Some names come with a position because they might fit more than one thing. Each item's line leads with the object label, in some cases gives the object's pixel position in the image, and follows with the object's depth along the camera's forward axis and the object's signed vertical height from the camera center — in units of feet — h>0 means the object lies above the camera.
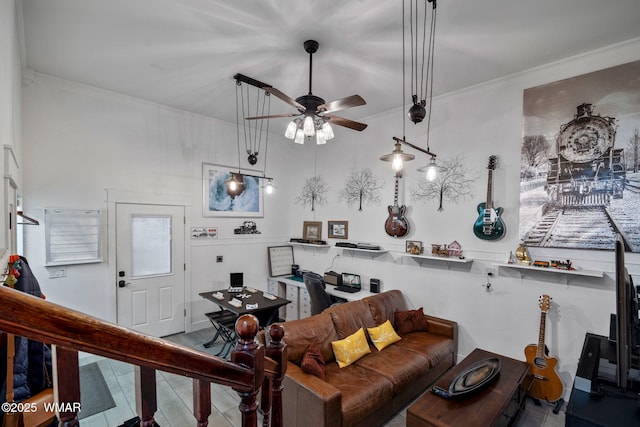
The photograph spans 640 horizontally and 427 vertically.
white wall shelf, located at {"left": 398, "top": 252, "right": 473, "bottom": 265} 11.51 -2.03
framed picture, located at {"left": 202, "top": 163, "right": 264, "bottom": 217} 15.94 +0.80
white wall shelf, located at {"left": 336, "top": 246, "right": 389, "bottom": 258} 14.35 -2.17
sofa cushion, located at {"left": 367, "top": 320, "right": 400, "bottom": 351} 10.77 -4.82
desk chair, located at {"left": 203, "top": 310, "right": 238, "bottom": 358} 12.37 -5.14
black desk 11.80 -4.09
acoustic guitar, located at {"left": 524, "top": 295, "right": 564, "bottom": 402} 9.53 -5.43
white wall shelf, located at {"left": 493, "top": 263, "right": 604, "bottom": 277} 8.93 -1.97
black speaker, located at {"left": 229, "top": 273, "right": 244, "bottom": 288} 15.08 -3.67
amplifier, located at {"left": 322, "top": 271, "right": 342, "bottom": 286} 15.71 -3.80
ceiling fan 7.91 +2.84
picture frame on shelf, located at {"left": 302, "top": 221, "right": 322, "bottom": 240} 18.00 -1.35
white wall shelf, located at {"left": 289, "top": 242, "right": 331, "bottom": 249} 17.32 -2.25
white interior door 13.26 -2.87
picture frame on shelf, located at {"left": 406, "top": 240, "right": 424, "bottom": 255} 13.07 -1.71
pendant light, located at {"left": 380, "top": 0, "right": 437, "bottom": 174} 7.70 +5.14
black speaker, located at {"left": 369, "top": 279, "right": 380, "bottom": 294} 14.57 -3.86
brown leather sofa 7.42 -5.08
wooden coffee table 6.85 -4.98
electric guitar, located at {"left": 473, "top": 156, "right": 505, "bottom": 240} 11.06 -0.38
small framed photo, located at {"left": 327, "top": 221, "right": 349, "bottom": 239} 16.50 -1.17
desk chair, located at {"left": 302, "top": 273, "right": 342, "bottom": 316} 13.51 -4.03
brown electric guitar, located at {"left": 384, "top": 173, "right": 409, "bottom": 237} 13.70 -0.54
